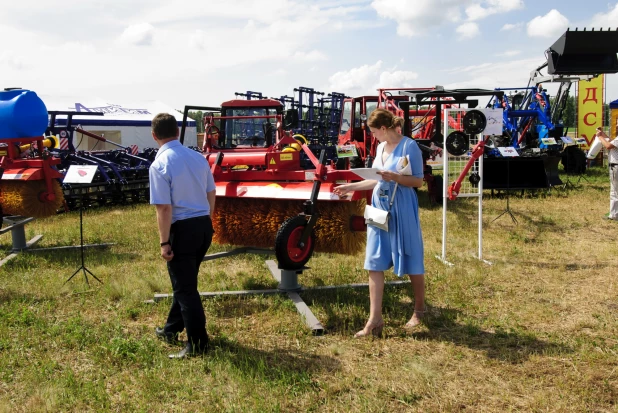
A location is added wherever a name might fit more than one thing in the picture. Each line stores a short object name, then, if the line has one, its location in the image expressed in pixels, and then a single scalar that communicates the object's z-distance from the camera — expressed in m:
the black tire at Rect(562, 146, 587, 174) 15.67
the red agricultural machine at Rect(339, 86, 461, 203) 11.31
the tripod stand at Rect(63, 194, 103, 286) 5.85
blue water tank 6.71
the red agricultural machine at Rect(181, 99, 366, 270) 4.62
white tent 18.69
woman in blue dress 4.11
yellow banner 18.70
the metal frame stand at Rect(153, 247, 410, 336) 5.05
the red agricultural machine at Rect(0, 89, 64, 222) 6.77
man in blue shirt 3.71
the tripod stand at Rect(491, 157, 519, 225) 10.73
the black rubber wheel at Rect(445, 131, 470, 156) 6.46
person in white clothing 8.52
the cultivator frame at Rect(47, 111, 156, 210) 11.16
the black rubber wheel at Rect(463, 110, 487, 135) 6.36
